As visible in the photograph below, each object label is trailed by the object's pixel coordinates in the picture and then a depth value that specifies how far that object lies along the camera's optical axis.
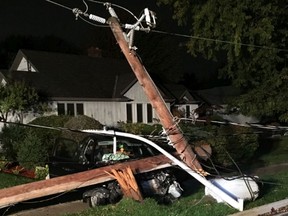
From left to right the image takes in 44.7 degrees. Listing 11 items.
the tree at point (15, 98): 17.88
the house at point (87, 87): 20.84
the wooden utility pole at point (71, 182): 6.22
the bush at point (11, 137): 13.23
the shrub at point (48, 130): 13.02
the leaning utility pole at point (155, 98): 7.40
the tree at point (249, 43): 11.96
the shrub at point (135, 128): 15.32
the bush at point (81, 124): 12.99
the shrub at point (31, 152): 11.13
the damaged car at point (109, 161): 7.75
